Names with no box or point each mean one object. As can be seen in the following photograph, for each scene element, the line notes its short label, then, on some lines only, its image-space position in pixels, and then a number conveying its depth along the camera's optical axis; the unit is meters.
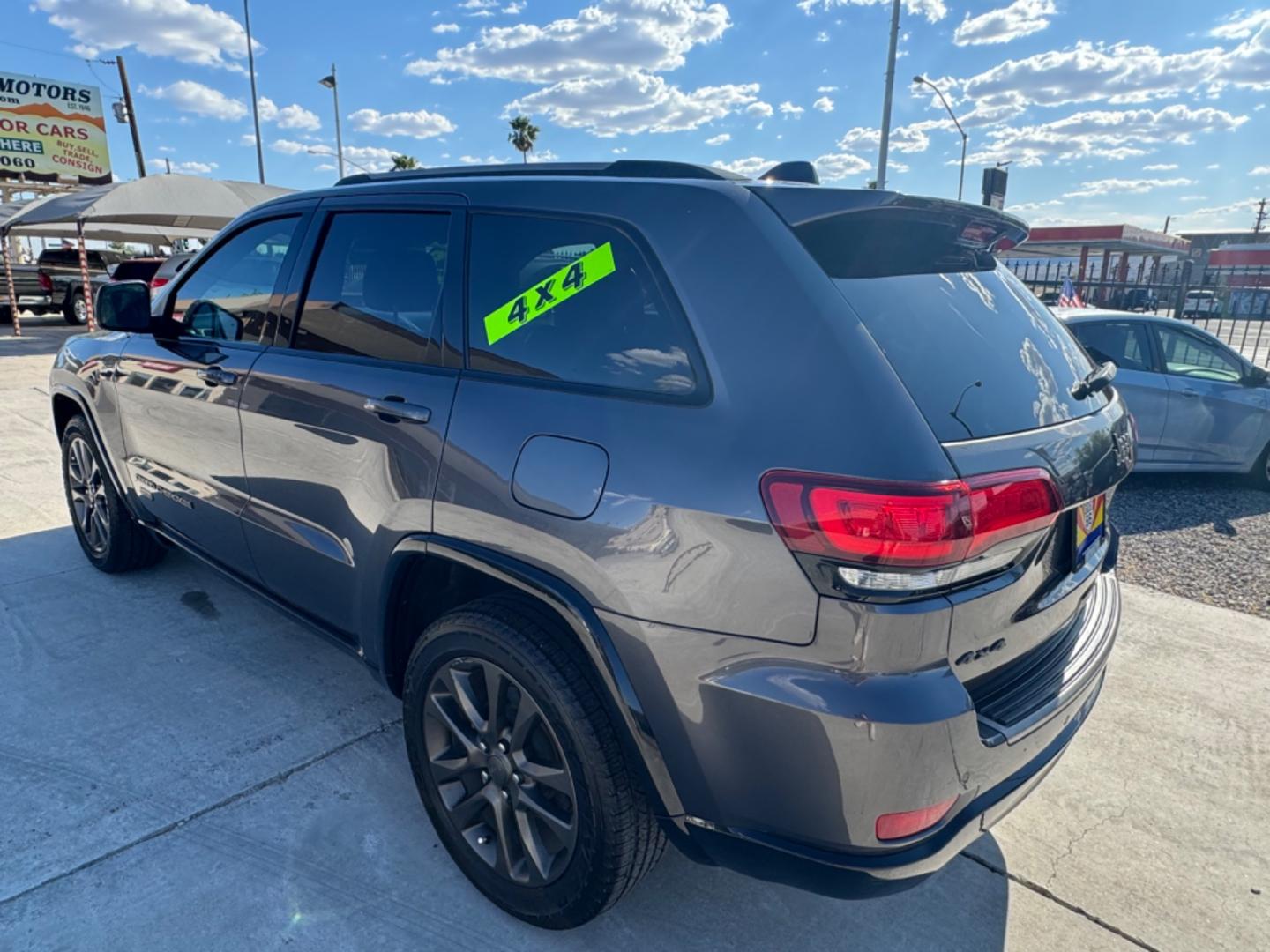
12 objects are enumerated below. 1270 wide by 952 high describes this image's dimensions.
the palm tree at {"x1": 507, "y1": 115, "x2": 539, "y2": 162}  47.22
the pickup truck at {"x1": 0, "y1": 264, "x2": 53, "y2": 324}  18.97
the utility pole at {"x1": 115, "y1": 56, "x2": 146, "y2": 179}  29.33
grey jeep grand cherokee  1.54
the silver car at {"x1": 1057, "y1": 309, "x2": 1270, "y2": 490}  6.48
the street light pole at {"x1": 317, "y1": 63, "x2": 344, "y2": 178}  33.62
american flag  8.08
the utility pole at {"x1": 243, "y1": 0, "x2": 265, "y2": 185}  29.03
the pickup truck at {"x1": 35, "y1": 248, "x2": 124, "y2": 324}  19.25
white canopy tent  15.12
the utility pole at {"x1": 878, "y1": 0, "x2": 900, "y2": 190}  16.35
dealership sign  29.14
